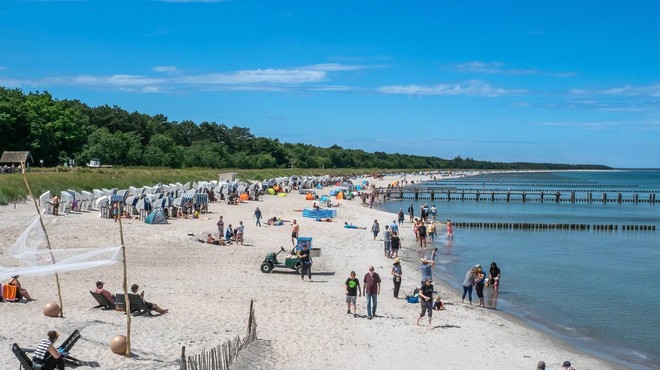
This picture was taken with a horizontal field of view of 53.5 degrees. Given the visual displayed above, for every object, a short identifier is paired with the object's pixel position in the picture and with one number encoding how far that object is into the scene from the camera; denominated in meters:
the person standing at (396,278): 18.53
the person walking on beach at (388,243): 26.65
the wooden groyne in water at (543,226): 44.34
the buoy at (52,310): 13.86
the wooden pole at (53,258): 13.05
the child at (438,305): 17.53
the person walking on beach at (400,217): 40.11
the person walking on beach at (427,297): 15.24
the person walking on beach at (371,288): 15.77
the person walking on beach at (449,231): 35.62
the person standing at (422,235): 30.52
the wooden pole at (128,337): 11.58
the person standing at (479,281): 18.80
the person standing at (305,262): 20.55
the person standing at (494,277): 20.88
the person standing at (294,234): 27.45
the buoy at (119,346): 11.70
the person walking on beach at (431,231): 33.88
